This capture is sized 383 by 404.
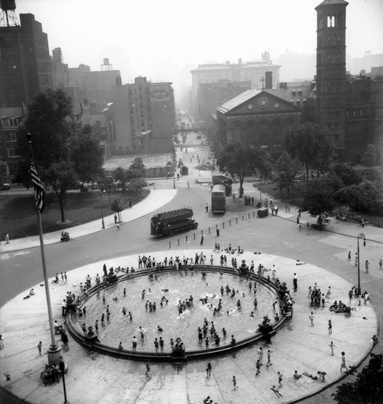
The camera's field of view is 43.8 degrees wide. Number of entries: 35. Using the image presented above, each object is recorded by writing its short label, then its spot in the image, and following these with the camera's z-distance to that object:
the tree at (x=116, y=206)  68.75
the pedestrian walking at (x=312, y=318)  34.39
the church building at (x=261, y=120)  100.44
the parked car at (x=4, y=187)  88.19
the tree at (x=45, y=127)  76.15
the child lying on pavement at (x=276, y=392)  26.75
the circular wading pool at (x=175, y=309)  33.78
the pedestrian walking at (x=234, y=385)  27.58
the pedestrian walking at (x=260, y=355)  30.05
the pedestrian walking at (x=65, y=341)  33.34
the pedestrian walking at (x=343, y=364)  28.72
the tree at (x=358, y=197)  61.03
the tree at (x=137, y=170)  81.50
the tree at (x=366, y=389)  21.41
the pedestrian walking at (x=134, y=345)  31.86
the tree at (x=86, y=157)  77.88
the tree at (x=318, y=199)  57.91
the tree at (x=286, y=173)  73.31
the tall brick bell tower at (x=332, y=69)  91.12
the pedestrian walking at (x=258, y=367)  28.85
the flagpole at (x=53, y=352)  30.20
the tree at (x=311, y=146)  79.38
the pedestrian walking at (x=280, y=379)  27.55
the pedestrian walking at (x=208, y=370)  29.08
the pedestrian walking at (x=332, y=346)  30.53
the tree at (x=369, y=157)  90.44
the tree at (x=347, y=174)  70.12
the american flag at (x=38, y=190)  28.17
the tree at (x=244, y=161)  74.44
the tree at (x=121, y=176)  80.88
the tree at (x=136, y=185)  78.69
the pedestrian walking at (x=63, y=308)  38.09
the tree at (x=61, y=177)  62.81
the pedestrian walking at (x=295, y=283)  40.47
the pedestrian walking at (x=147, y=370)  29.60
